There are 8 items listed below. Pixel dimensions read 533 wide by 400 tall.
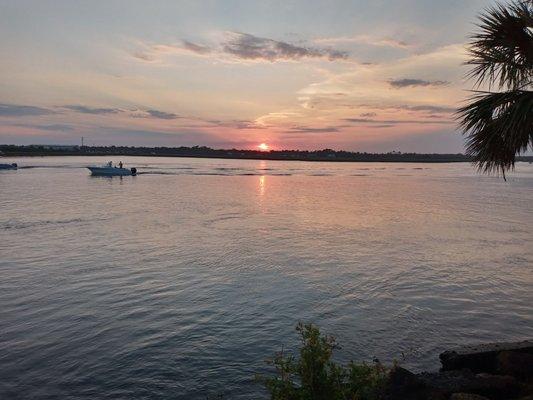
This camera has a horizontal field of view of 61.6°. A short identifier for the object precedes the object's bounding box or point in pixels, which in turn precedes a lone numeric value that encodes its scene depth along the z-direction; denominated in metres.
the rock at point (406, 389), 7.71
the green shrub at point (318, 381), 6.93
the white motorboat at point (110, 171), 89.25
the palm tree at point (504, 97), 10.80
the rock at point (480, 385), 8.34
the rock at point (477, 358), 10.09
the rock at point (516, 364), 9.08
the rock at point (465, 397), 7.30
